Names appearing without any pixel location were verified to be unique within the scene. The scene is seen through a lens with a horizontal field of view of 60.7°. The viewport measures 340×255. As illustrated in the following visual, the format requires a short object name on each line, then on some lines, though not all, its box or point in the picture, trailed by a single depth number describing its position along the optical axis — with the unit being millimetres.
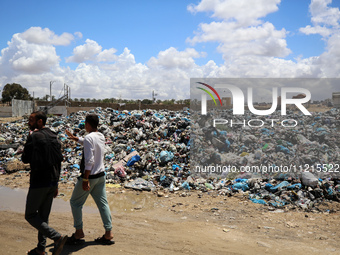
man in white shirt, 2883
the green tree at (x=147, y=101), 37750
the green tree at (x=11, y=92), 38438
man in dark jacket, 2609
